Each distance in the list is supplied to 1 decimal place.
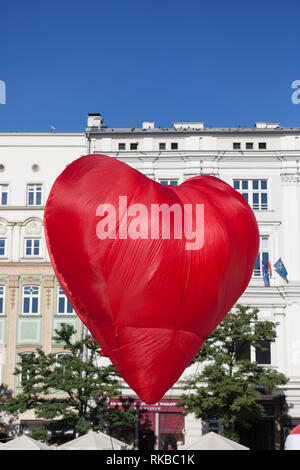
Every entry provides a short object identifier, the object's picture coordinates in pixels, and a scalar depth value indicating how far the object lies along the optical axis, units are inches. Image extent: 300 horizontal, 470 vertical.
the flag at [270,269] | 1508.5
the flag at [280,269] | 1489.9
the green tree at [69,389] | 1222.3
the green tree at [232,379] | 1187.3
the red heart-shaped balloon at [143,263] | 567.2
